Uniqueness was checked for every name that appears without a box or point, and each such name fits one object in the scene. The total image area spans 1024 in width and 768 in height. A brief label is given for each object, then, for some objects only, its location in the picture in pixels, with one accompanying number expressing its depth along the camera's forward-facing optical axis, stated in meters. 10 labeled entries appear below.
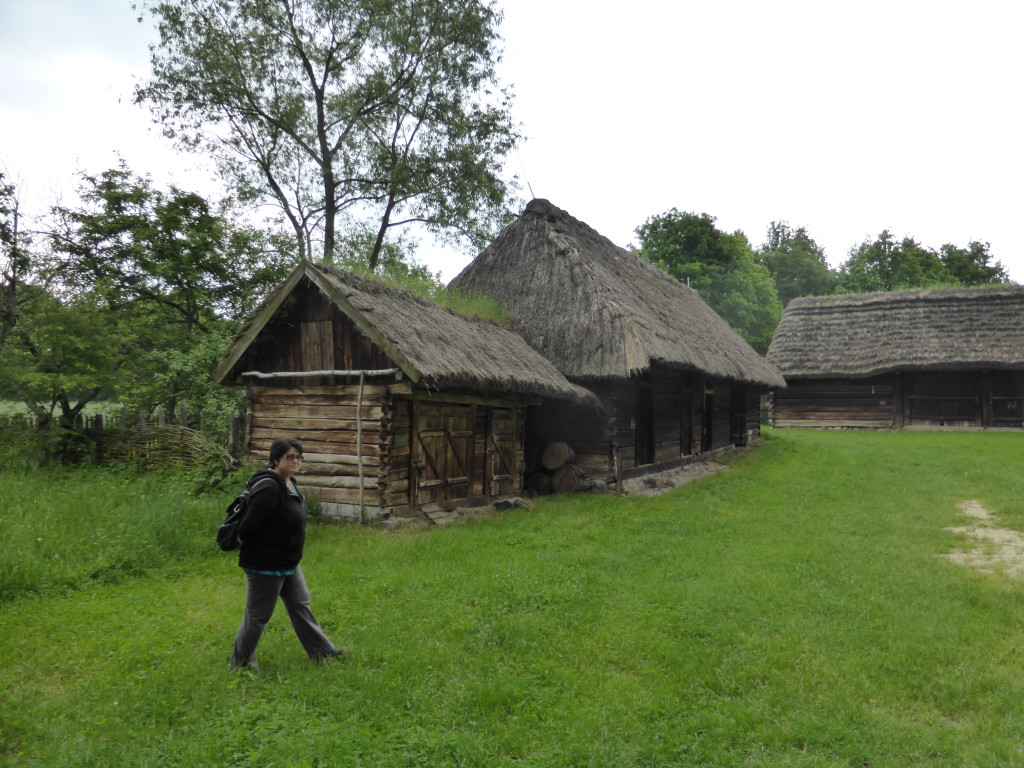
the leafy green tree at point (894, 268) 45.53
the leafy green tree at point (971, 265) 45.72
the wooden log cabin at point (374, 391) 9.12
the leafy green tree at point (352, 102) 18.97
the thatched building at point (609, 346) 12.45
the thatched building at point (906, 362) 22.23
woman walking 4.32
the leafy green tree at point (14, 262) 15.19
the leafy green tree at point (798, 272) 57.06
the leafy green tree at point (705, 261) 41.91
